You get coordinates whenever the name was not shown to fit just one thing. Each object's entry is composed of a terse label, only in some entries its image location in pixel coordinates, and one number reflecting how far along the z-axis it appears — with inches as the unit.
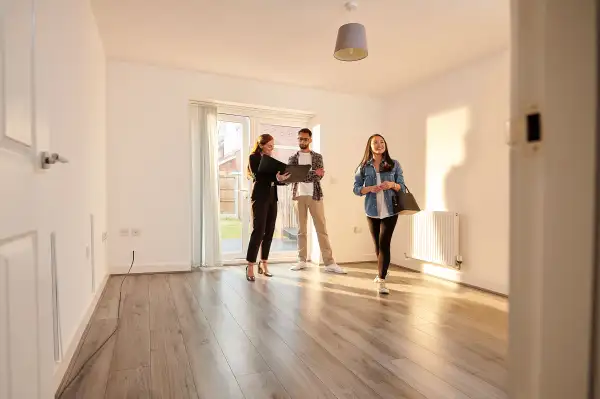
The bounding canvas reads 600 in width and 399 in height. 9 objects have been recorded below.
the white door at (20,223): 28.9
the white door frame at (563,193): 19.1
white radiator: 146.1
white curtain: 162.6
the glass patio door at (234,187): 179.3
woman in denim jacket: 120.3
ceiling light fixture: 95.5
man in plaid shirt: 156.2
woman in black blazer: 137.9
